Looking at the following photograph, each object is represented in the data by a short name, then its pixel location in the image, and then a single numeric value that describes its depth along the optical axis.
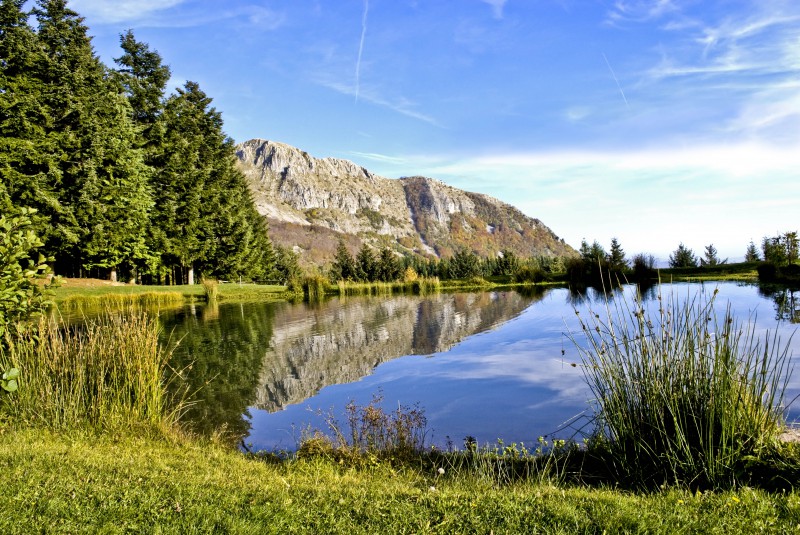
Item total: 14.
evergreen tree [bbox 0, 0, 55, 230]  20.25
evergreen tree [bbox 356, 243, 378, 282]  34.11
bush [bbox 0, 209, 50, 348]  4.84
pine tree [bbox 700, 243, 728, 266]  33.46
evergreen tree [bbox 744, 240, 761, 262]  31.22
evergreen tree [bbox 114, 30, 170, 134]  28.81
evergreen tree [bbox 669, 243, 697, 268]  33.84
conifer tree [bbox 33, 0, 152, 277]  22.06
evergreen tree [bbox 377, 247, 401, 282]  33.94
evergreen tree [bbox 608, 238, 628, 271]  28.42
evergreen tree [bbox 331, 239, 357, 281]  34.94
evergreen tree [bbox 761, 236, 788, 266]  21.28
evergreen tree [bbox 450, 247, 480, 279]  44.66
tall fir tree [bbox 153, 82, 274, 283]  28.66
